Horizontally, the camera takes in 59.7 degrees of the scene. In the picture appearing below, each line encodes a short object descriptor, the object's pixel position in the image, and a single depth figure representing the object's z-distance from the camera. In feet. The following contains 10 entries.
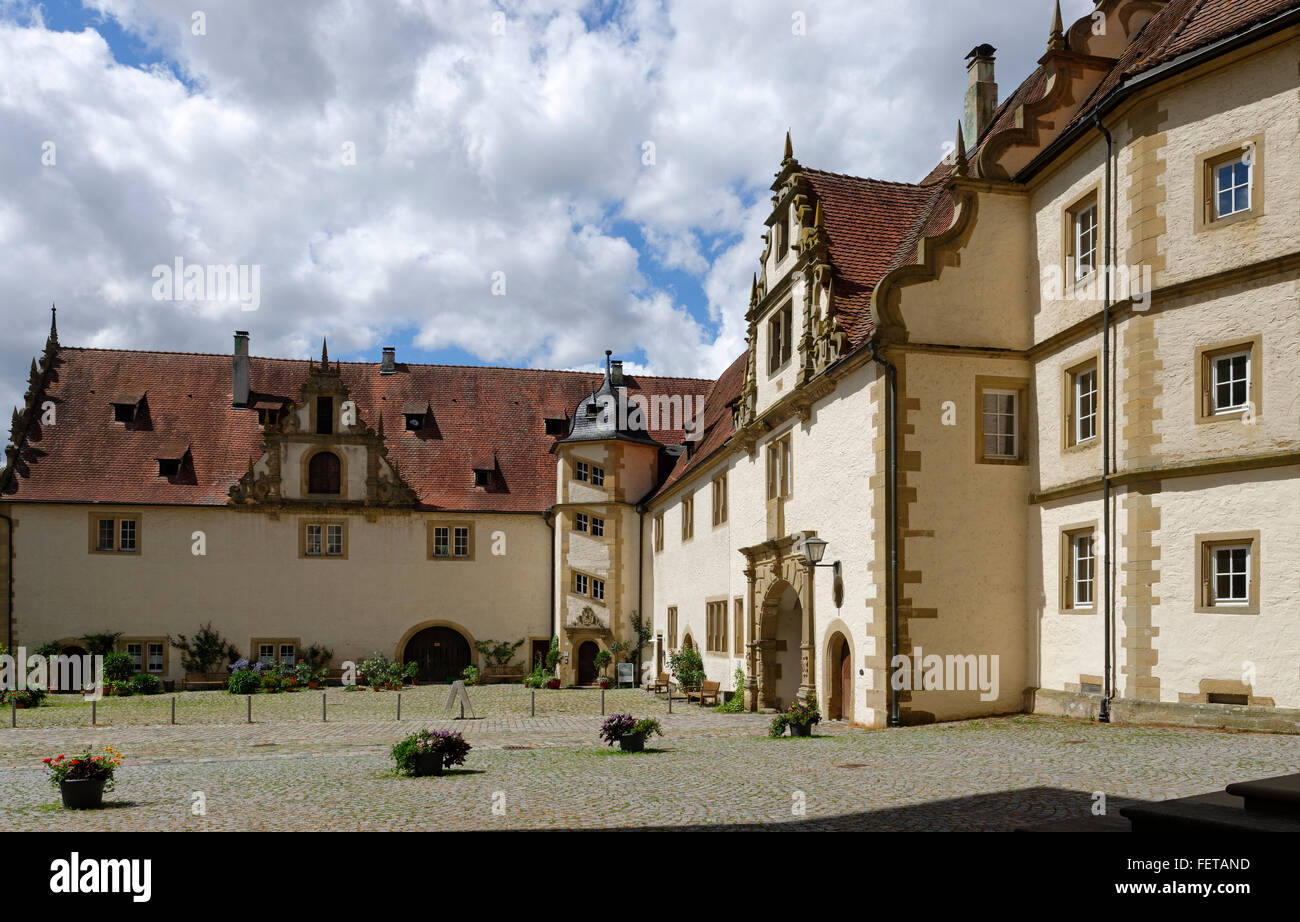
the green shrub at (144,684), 116.57
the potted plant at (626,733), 53.26
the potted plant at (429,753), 44.62
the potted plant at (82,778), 38.06
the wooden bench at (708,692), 91.71
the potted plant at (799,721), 59.52
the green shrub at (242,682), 113.29
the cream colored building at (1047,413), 49.65
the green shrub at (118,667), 119.24
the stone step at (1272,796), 18.37
